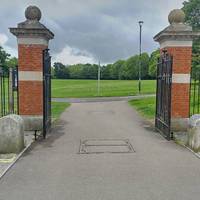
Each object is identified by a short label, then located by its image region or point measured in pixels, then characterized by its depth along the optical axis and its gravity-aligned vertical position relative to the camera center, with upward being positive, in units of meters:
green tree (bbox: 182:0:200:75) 15.12 +4.76
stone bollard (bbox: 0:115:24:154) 5.38 -1.22
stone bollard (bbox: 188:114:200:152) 5.47 -1.18
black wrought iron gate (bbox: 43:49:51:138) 6.64 -0.25
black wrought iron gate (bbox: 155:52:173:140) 6.50 -0.35
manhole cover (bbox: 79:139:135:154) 5.48 -1.57
